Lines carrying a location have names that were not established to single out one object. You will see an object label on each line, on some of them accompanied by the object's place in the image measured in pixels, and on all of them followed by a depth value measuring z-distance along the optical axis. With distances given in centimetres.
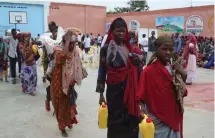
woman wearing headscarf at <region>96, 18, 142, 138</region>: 371
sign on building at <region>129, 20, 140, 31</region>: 2797
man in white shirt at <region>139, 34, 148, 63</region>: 1532
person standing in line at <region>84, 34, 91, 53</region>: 2362
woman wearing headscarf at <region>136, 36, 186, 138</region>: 296
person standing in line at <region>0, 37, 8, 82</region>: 1040
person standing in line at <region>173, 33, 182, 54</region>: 1523
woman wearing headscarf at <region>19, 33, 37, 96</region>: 785
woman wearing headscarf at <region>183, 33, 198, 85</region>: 995
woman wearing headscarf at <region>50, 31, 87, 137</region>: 484
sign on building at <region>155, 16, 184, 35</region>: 2297
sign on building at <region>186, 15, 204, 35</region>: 2130
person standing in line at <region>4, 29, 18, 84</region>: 1020
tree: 5212
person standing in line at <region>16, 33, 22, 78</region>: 974
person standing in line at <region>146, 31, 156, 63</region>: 1461
